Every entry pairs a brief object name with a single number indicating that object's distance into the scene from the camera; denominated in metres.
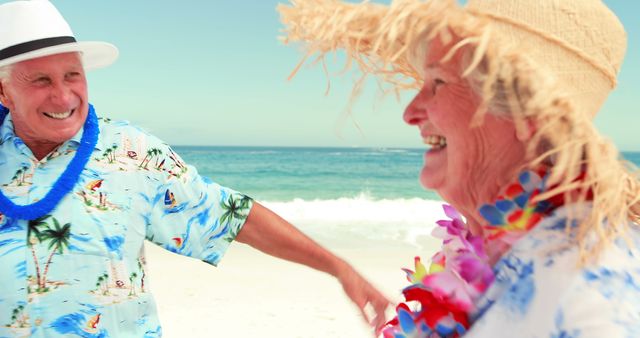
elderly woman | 0.91
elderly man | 1.96
